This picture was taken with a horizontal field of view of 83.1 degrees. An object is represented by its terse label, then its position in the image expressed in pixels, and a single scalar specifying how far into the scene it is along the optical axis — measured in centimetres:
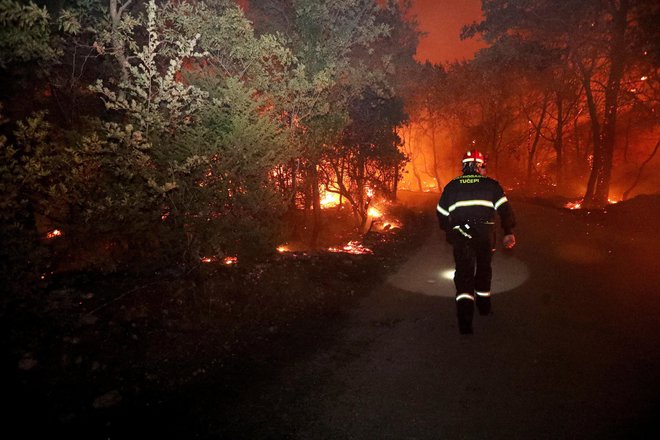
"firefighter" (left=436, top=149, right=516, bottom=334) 562
